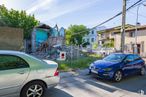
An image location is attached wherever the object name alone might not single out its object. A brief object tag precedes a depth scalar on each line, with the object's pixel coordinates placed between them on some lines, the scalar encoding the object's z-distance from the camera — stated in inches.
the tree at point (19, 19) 647.9
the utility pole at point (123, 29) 310.1
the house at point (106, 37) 937.9
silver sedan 108.2
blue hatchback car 187.2
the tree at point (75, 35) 1181.6
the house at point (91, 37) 1377.9
